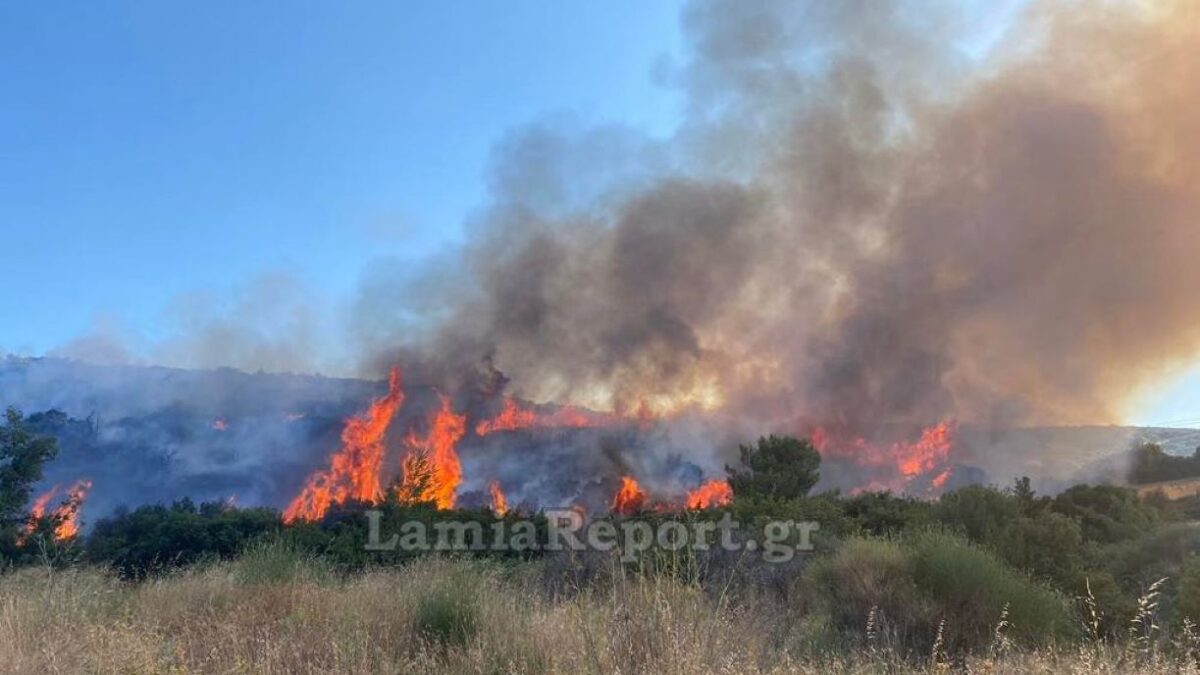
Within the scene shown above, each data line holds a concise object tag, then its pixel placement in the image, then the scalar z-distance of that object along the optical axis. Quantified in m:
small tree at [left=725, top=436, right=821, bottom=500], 27.76
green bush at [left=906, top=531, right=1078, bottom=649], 8.32
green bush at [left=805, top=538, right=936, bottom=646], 8.51
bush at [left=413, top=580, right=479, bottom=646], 6.79
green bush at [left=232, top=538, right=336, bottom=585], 9.87
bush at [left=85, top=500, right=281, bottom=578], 17.03
